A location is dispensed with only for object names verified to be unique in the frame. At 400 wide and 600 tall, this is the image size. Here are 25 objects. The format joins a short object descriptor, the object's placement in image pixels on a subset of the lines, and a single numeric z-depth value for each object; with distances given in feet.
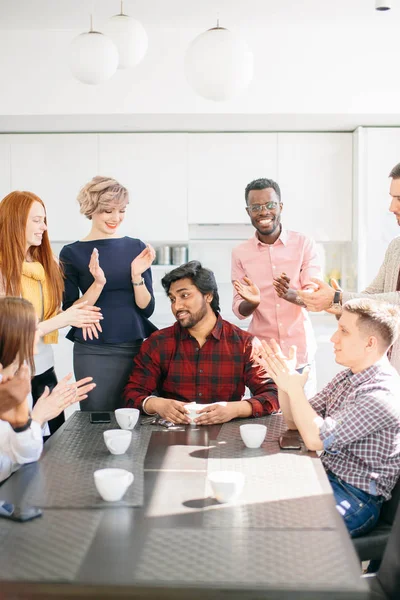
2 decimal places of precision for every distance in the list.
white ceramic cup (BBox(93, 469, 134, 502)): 4.91
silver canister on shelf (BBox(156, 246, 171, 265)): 17.94
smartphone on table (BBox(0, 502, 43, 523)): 4.64
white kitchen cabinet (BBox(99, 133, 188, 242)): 16.90
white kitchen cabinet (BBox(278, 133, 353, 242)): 16.81
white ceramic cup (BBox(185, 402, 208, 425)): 7.22
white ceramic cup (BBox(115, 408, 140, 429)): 6.93
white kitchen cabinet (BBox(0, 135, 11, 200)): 17.04
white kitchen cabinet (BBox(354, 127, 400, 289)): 16.22
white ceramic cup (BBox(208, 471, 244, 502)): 4.88
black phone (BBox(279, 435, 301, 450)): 6.30
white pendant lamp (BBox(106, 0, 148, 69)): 8.11
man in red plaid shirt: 8.43
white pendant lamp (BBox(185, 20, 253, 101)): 7.04
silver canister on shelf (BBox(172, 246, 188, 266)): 18.02
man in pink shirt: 10.44
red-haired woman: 8.55
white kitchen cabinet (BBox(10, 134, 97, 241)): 16.94
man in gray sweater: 8.82
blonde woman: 9.36
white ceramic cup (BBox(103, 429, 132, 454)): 6.07
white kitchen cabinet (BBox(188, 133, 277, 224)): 16.83
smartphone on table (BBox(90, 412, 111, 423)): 7.32
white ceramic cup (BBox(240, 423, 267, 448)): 6.23
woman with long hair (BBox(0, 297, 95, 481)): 5.94
